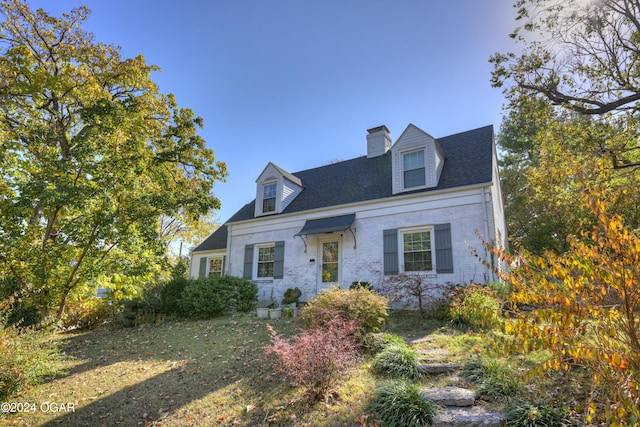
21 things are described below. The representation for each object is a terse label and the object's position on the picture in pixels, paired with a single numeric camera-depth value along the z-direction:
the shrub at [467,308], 7.17
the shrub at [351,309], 6.81
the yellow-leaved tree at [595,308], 2.14
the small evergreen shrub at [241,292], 12.40
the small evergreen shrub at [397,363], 5.03
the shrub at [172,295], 12.18
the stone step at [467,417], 3.55
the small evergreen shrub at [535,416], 3.34
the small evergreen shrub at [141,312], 11.69
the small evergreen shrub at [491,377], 4.11
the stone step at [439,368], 5.12
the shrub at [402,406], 3.73
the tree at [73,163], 7.47
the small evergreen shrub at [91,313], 10.96
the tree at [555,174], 9.68
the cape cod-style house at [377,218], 10.59
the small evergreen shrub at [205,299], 11.55
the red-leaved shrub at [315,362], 4.57
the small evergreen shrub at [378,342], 6.17
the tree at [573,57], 8.60
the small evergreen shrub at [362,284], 11.40
